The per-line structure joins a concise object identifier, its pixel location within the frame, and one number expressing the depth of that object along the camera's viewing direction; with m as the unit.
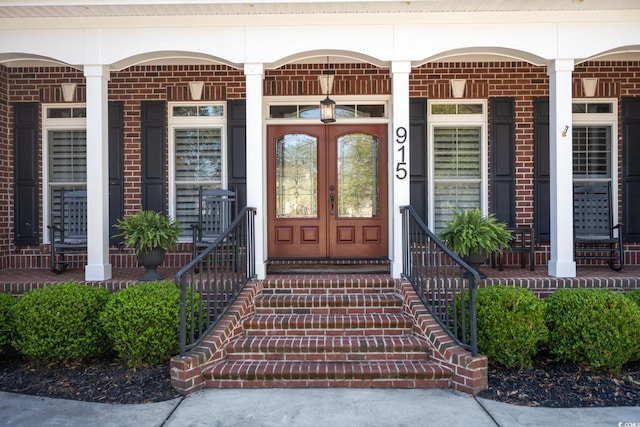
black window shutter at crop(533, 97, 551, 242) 6.80
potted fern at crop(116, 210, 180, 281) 5.60
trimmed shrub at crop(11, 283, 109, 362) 4.50
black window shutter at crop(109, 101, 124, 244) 6.86
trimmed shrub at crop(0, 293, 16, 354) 4.69
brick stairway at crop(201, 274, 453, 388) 4.16
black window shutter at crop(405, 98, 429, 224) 6.79
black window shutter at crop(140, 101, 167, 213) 6.86
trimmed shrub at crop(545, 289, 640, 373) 4.24
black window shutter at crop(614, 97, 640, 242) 6.75
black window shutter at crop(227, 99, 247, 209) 6.84
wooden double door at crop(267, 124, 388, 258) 6.72
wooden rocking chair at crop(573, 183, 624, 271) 6.45
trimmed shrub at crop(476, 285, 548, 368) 4.30
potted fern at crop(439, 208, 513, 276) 5.36
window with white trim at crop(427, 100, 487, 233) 6.91
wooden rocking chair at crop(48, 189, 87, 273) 6.24
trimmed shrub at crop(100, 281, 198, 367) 4.37
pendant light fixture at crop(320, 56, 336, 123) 6.38
